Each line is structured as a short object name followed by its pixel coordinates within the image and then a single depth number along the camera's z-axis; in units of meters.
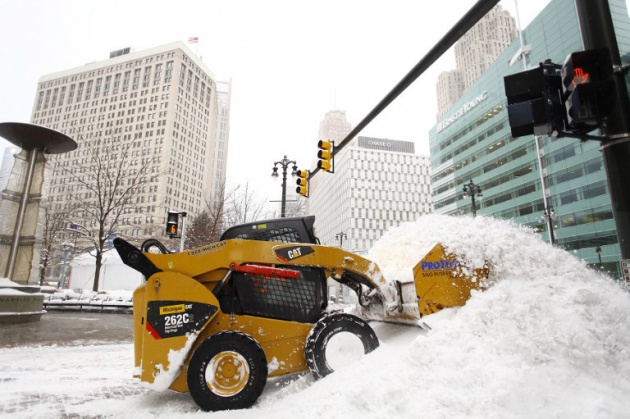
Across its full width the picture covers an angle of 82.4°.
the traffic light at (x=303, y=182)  13.58
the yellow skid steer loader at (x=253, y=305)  3.84
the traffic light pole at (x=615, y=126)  3.73
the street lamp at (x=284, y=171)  16.57
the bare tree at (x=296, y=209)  30.89
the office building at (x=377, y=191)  112.62
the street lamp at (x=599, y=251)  50.53
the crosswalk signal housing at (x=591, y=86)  3.59
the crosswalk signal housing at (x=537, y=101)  4.02
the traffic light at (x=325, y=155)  10.62
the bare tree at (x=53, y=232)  29.97
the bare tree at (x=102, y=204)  22.23
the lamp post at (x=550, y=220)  30.03
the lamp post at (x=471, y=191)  25.59
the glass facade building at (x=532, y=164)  52.97
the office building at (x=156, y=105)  120.06
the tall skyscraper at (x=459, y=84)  198.00
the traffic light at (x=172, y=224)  14.07
